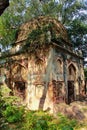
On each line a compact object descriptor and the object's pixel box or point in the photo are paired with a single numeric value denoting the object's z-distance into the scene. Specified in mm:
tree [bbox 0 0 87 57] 9508
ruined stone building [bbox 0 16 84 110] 6078
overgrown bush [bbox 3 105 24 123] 4909
